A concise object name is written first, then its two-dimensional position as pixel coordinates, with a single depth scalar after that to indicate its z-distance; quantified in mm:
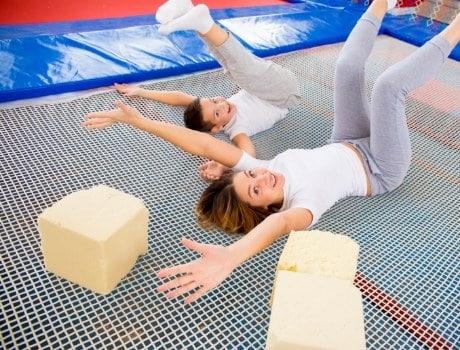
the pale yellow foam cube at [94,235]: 1063
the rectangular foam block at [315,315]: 871
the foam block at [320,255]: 1059
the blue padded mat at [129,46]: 2188
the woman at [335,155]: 1400
